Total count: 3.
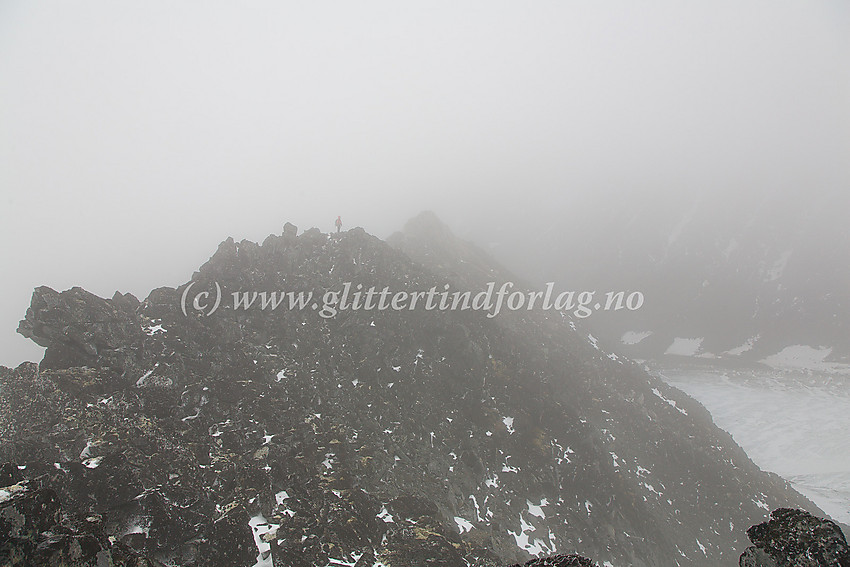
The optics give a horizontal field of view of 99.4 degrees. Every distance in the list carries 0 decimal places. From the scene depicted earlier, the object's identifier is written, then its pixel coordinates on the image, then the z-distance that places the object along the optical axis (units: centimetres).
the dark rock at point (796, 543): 812
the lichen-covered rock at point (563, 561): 934
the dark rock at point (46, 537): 934
